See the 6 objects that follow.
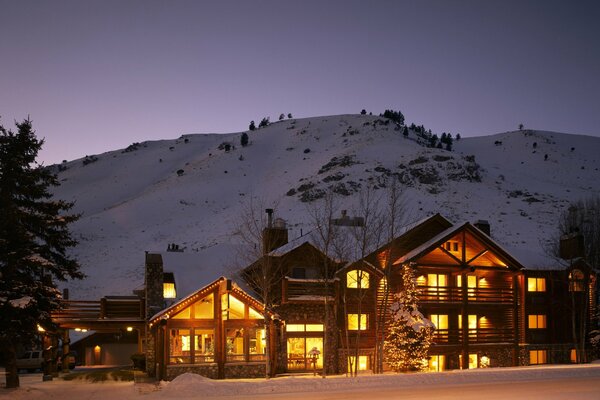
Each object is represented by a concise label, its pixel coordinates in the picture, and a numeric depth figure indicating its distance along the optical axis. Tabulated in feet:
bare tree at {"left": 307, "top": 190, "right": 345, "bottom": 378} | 99.14
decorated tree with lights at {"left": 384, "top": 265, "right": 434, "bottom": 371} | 109.91
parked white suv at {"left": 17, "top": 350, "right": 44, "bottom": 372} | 138.41
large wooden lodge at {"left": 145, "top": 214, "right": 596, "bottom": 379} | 108.27
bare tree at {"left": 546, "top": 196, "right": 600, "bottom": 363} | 131.03
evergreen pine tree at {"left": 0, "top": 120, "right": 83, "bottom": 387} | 80.18
